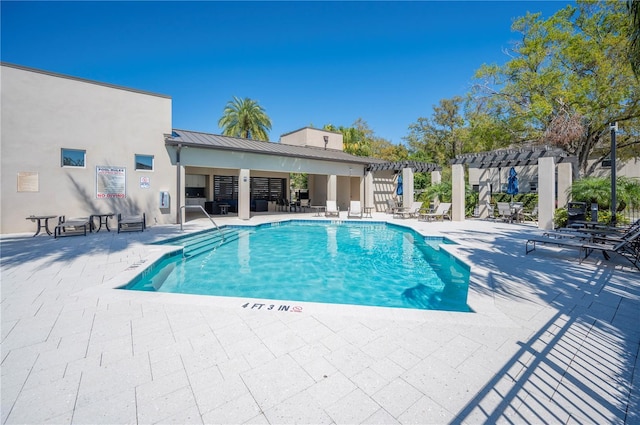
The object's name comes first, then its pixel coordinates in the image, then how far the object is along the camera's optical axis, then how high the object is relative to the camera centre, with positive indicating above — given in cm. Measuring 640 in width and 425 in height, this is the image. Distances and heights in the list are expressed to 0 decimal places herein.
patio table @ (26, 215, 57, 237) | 1001 -39
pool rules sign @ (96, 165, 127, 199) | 1179 +107
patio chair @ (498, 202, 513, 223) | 1461 -2
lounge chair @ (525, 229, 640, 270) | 587 -70
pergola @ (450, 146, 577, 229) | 1206 +180
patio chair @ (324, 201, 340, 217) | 1765 +13
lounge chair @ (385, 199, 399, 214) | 1823 +35
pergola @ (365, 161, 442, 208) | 1866 +265
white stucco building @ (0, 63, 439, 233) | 1046 +238
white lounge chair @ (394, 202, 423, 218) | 1686 -1
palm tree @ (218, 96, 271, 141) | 2831 +861
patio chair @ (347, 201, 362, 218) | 1709 +2
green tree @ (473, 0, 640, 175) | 1445 +701
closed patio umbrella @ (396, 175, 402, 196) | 1909 +151
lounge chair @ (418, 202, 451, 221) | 1555 -16
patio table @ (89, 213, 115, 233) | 1081 -42
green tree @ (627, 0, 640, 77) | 568 +357
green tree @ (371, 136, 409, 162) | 3581 +733
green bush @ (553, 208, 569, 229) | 1150 -23
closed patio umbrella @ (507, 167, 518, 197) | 1595 +152
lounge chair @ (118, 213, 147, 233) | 1088 -54
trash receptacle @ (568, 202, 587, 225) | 1023 +2
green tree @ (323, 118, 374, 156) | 3262 +764
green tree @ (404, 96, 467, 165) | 3288 +890
